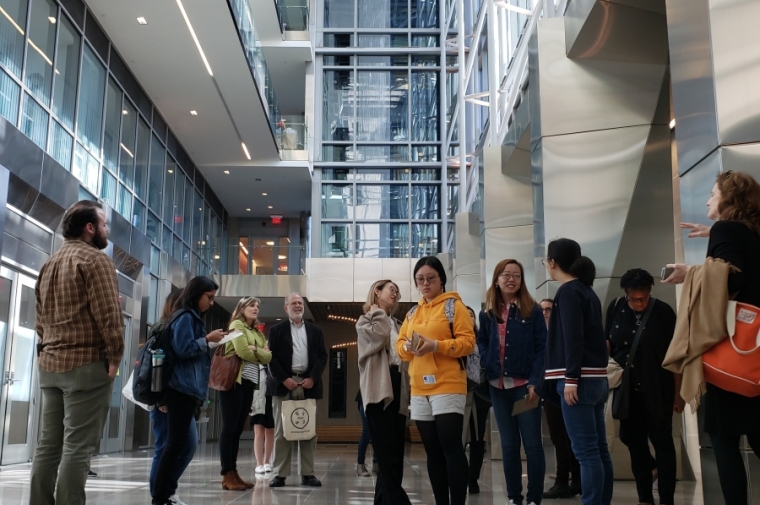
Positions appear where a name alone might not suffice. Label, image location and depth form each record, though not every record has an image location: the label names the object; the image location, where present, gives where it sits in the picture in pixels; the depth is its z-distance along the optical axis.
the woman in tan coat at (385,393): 5.01
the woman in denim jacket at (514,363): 5.37
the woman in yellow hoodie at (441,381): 4.62
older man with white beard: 7.82
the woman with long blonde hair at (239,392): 7.37
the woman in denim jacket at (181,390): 5.43
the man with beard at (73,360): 4.01
